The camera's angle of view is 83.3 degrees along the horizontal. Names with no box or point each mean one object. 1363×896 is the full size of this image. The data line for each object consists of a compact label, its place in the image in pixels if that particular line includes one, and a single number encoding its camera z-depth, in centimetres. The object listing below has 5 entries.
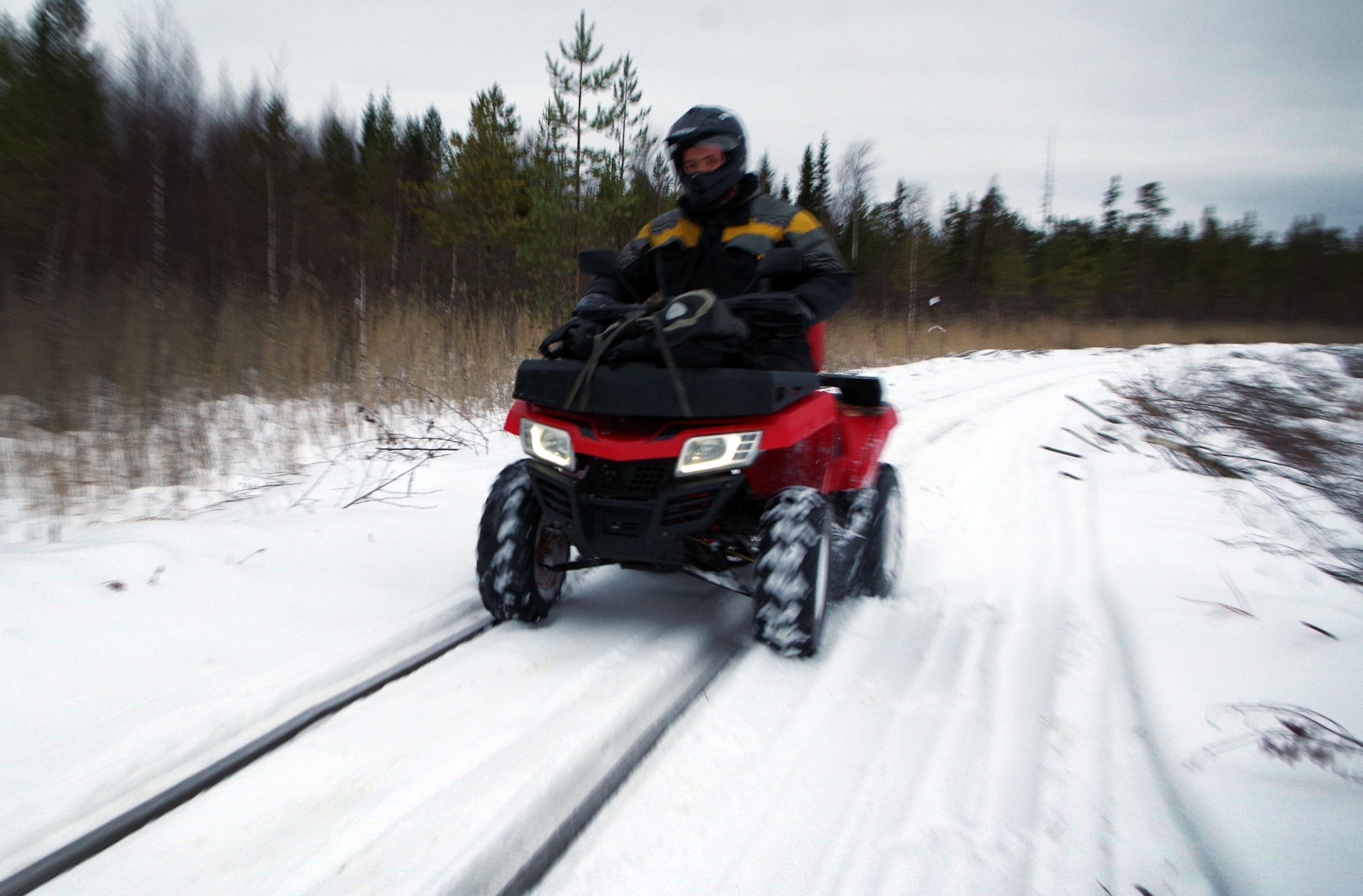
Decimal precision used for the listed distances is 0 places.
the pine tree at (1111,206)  4944
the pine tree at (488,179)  1880
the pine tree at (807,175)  4559
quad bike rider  235
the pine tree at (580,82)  1421
